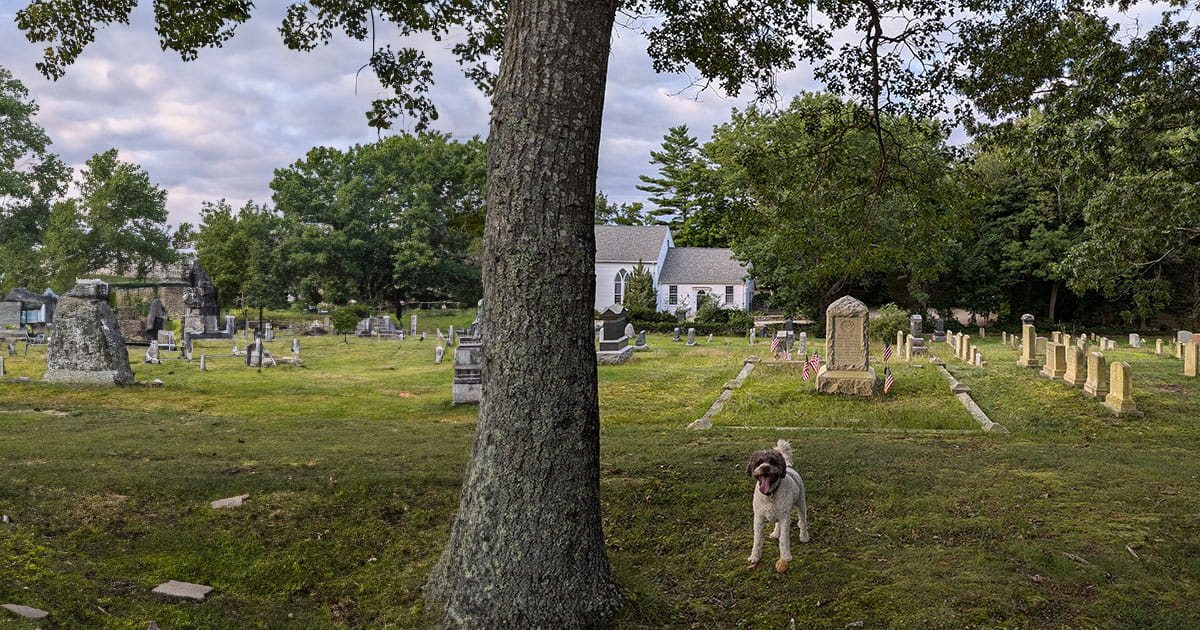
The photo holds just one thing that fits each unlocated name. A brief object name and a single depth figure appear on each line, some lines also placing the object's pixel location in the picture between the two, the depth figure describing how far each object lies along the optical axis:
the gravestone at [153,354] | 19.77
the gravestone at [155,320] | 27.88
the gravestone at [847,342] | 14.15
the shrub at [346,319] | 33.75
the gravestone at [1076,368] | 14.18
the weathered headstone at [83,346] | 14.27
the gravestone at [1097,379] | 12.75
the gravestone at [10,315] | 25.77
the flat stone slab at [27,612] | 3.62
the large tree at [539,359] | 3.85
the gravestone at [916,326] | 29.04
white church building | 48.69
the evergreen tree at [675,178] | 60.12
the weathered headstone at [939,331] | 31.39
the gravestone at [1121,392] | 11.70
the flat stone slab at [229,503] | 5.48
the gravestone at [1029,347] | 18.31
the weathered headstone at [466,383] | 13.86
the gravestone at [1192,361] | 16.78
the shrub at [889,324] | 28.34
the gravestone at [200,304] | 30.95
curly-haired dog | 4.45
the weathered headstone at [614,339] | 22.11
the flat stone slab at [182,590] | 4.14
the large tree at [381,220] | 42.34
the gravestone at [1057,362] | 15.57
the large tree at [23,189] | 38.47
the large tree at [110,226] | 40.34
